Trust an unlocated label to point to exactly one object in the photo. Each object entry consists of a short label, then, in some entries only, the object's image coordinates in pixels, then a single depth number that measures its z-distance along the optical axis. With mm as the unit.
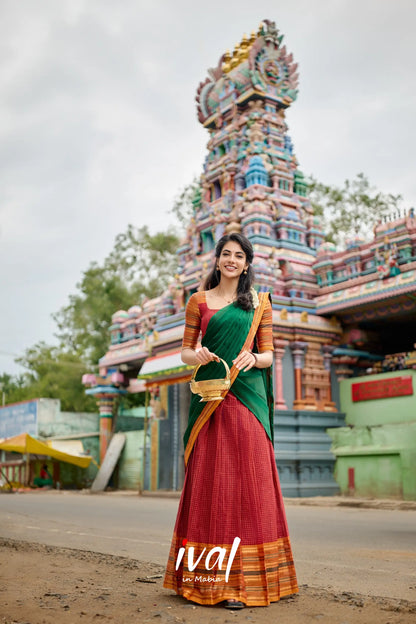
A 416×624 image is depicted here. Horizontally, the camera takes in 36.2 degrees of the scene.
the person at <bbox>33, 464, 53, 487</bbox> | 21031
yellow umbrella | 18891
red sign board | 13766
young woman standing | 2863
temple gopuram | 14039
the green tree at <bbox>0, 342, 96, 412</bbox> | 29156
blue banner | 24453
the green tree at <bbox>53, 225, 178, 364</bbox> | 27750
